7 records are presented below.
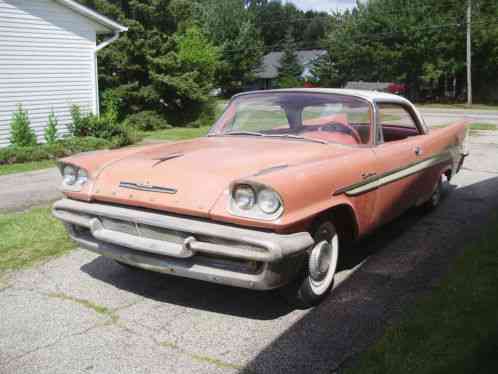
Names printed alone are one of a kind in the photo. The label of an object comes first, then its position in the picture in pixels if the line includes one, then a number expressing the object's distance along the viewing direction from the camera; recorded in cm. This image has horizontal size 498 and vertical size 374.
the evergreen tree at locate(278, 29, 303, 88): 5519
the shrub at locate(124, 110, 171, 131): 2002
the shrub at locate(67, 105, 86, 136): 1460
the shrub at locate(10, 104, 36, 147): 1304
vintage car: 331
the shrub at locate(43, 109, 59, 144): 1369
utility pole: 3512
